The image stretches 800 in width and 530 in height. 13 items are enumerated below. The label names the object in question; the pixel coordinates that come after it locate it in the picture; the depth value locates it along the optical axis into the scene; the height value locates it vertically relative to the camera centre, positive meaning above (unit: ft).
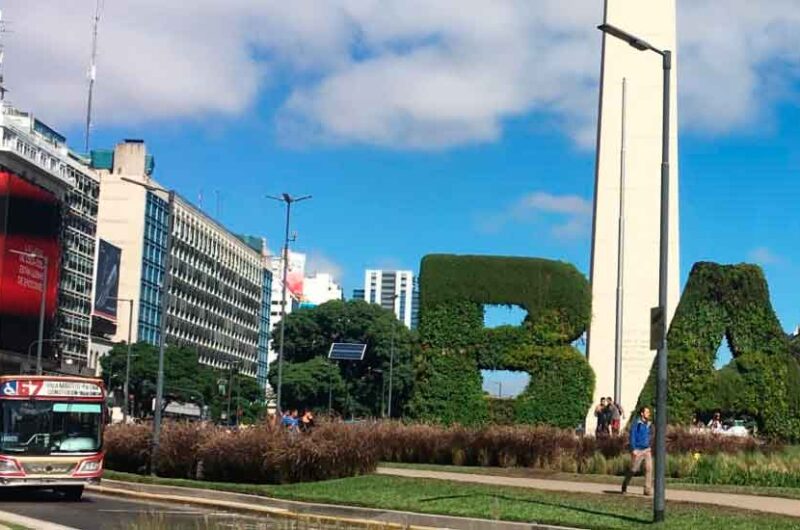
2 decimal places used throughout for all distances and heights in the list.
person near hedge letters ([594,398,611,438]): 102.13 -0.66
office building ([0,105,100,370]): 288.51 +42.24
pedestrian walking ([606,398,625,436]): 101.71 -0.17
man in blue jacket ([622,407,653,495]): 68.33 -2.10
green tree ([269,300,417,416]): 290.15 +11.58
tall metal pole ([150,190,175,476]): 91.76 +5.46
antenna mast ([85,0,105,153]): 361.53 +92.65
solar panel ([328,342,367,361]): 282.36 +12.18
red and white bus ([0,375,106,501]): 75.31 -3.26
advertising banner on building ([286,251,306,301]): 609.01 +63.35
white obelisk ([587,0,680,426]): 137.49 +26.50
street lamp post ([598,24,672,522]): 53.98 +6.12
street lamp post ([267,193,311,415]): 146.00 +20.73
